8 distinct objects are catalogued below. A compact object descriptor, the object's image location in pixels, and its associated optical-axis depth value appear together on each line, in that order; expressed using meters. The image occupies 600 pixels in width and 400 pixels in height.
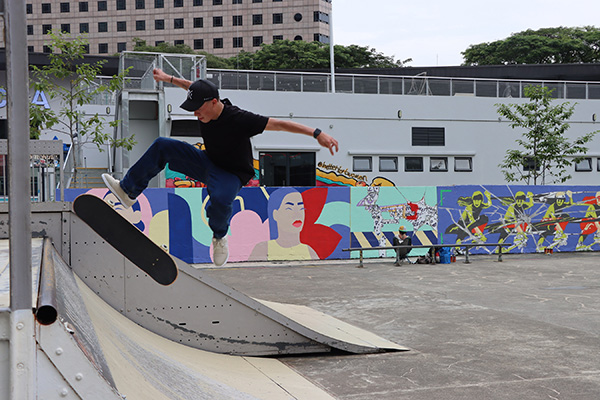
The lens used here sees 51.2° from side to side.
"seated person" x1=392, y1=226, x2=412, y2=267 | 20.25
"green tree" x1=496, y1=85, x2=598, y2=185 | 29.75
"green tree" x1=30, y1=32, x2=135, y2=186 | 15.43
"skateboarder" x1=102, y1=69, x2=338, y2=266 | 5.54
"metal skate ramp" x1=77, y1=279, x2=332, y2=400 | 4.30
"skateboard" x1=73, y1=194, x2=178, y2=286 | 6.54
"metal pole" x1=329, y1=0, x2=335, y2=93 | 31.39
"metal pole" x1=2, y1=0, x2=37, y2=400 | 2.18
